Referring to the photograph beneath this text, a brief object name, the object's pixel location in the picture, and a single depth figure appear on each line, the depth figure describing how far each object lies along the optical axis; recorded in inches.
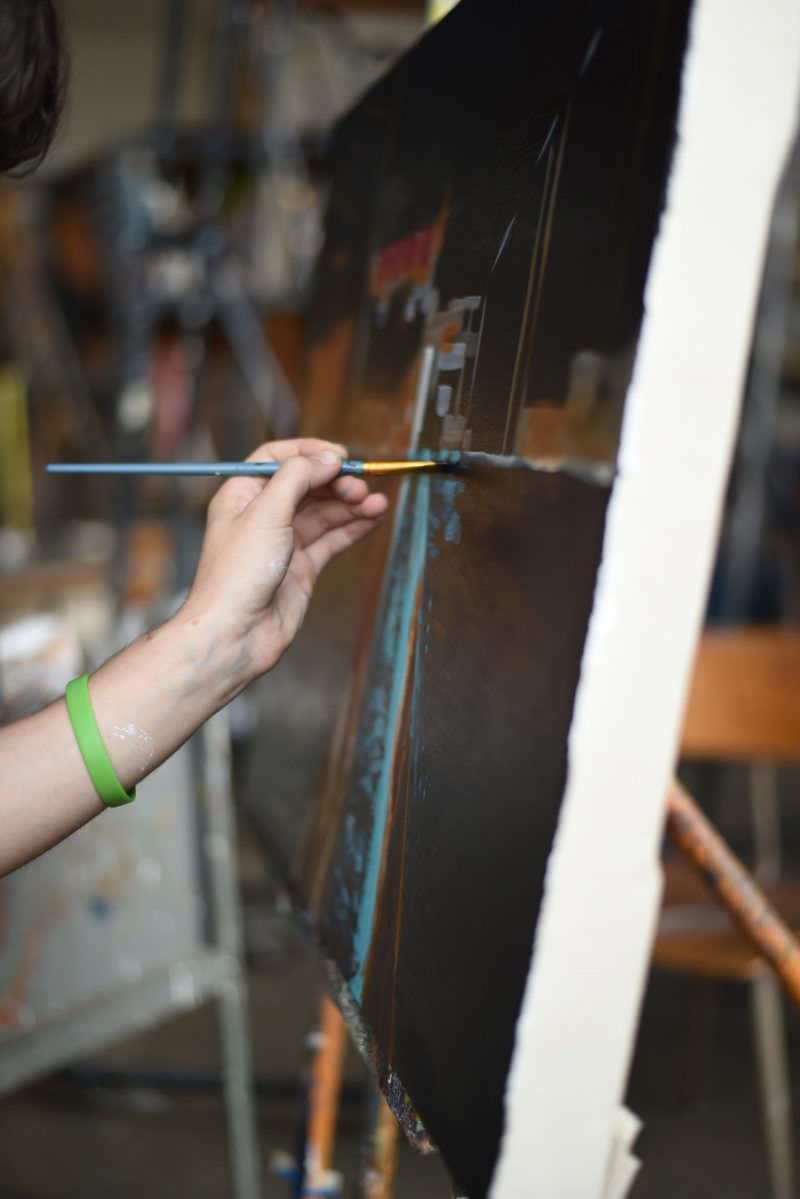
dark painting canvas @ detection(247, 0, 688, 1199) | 16.9
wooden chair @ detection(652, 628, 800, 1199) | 52.7
